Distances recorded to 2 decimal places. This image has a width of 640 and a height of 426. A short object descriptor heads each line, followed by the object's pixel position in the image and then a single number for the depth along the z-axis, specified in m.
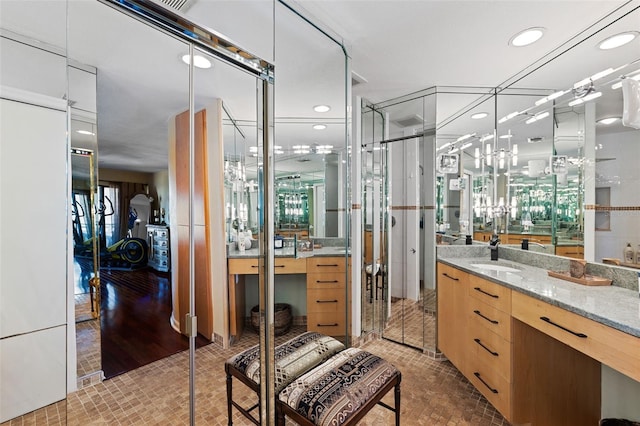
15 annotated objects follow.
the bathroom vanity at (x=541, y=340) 1.10
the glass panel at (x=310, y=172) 1.79
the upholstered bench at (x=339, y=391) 1.11
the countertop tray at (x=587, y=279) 1.56
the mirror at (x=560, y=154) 1.57
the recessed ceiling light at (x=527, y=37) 1.71
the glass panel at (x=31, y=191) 0.97
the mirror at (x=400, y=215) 2.57
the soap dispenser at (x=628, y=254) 1.51
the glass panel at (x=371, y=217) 2.67
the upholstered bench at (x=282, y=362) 1.34
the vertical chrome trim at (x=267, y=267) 1.40
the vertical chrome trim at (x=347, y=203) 2.29
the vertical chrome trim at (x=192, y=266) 1.28
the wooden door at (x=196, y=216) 1.28
